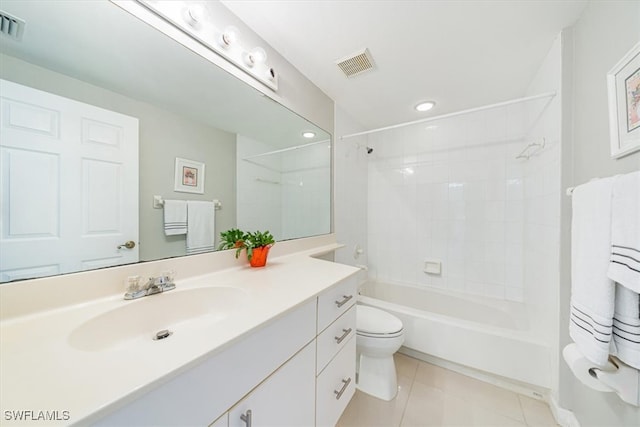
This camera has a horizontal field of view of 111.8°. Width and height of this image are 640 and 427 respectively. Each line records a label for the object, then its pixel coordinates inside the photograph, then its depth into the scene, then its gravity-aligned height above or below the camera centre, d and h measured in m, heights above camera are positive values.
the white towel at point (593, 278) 0.68 -0.21
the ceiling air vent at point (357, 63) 1.41 +1.03
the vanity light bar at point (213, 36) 0.90 +0.84
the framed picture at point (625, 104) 0.76 +0.41
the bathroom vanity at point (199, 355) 0.38 -0.33
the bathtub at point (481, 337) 1.30 -0.86
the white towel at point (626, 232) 0.61 -0.05
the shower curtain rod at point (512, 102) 1.26 +0.71
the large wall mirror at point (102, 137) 0.63 +0.28
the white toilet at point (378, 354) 1.33 -0.90
